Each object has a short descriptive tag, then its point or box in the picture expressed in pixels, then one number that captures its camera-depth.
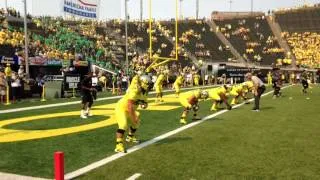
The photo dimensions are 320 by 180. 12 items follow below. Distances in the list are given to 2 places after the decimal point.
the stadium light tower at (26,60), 24.80
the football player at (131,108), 9.52
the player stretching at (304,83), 31.22
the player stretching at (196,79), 44.41
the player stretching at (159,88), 23.11
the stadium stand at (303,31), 57.19
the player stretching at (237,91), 22.47
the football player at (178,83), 24.72
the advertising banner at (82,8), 34.62
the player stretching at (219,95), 19.03
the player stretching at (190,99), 14.73
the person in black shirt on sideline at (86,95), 15.89
